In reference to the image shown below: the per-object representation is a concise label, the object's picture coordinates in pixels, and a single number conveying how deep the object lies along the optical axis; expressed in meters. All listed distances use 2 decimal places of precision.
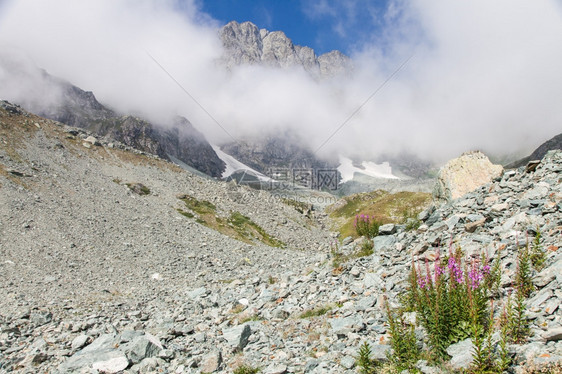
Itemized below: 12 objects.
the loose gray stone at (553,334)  6.18
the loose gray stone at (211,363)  9.06
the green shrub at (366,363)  7.29
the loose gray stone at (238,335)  10.20
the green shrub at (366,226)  20.19
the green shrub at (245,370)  8.45
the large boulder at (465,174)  23.44
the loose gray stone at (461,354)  6.48
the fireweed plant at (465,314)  6.40
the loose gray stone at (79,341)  11.34
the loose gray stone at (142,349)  9.75
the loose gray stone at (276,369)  8.09
